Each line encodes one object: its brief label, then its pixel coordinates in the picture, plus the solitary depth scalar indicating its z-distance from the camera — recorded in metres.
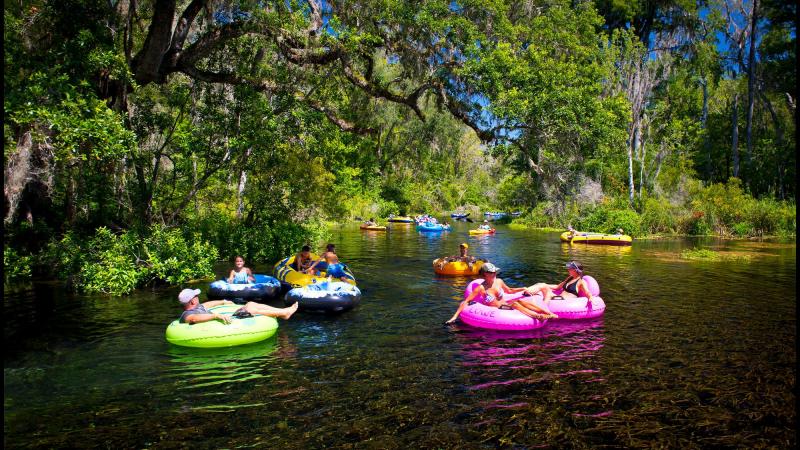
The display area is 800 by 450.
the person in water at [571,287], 10.79
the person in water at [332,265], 12.66
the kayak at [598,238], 25.80
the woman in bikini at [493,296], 9.97
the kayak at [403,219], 47.12
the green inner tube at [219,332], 8.50
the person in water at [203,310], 8.69
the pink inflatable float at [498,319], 9.73
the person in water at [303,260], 13.17
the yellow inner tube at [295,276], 12.61
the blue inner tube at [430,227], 35.97
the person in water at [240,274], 12.04
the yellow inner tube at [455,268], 16.09
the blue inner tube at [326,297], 10.64
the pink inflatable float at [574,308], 10.52
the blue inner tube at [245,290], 11.77
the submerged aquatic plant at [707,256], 20.25
